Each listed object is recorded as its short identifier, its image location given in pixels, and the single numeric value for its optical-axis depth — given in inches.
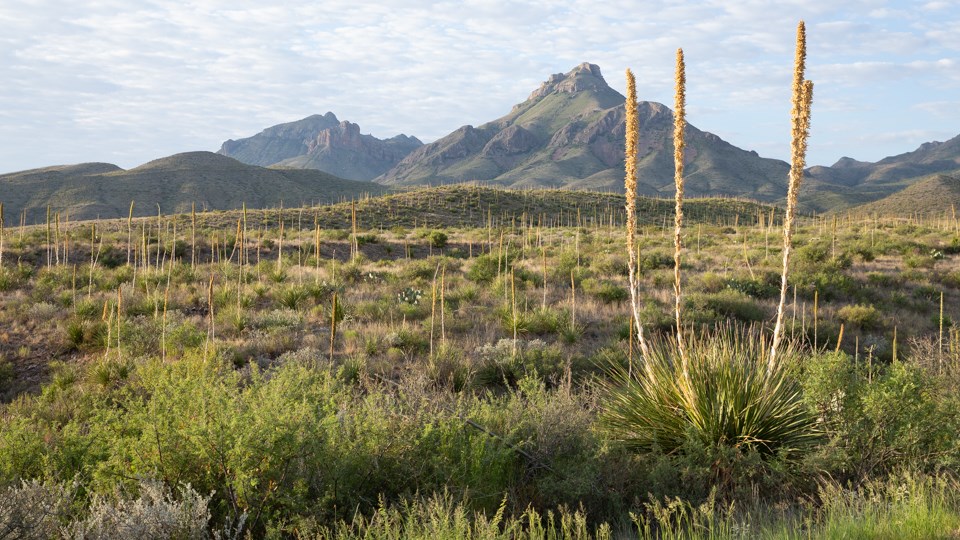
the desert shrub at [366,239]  1055.7
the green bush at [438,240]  1091.3
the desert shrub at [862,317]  517.0
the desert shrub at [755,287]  604.4
